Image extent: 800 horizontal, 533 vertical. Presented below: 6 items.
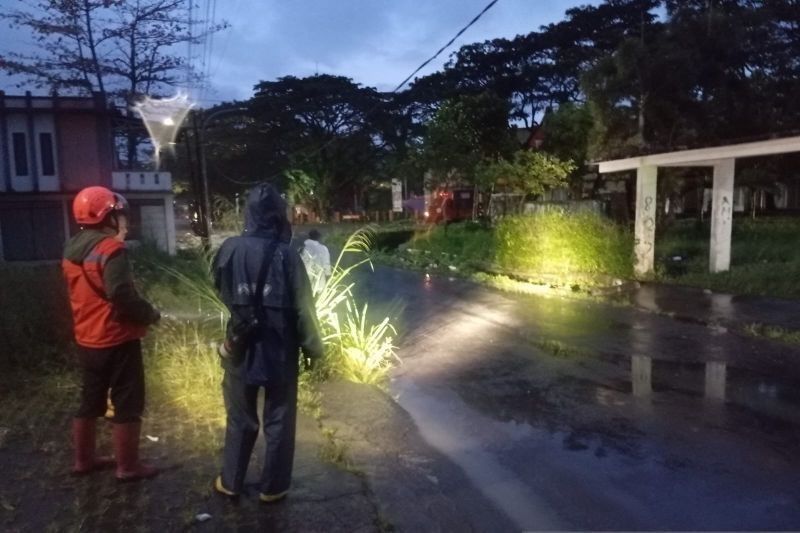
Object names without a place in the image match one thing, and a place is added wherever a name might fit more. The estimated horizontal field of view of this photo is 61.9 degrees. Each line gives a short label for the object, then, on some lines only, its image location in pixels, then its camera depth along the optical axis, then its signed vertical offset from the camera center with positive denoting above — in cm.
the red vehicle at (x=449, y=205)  3416 -89
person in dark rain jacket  362 -77
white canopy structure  1215 +5
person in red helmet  380 -70
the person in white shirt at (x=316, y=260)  722 -87
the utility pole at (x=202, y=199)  1484 -14
